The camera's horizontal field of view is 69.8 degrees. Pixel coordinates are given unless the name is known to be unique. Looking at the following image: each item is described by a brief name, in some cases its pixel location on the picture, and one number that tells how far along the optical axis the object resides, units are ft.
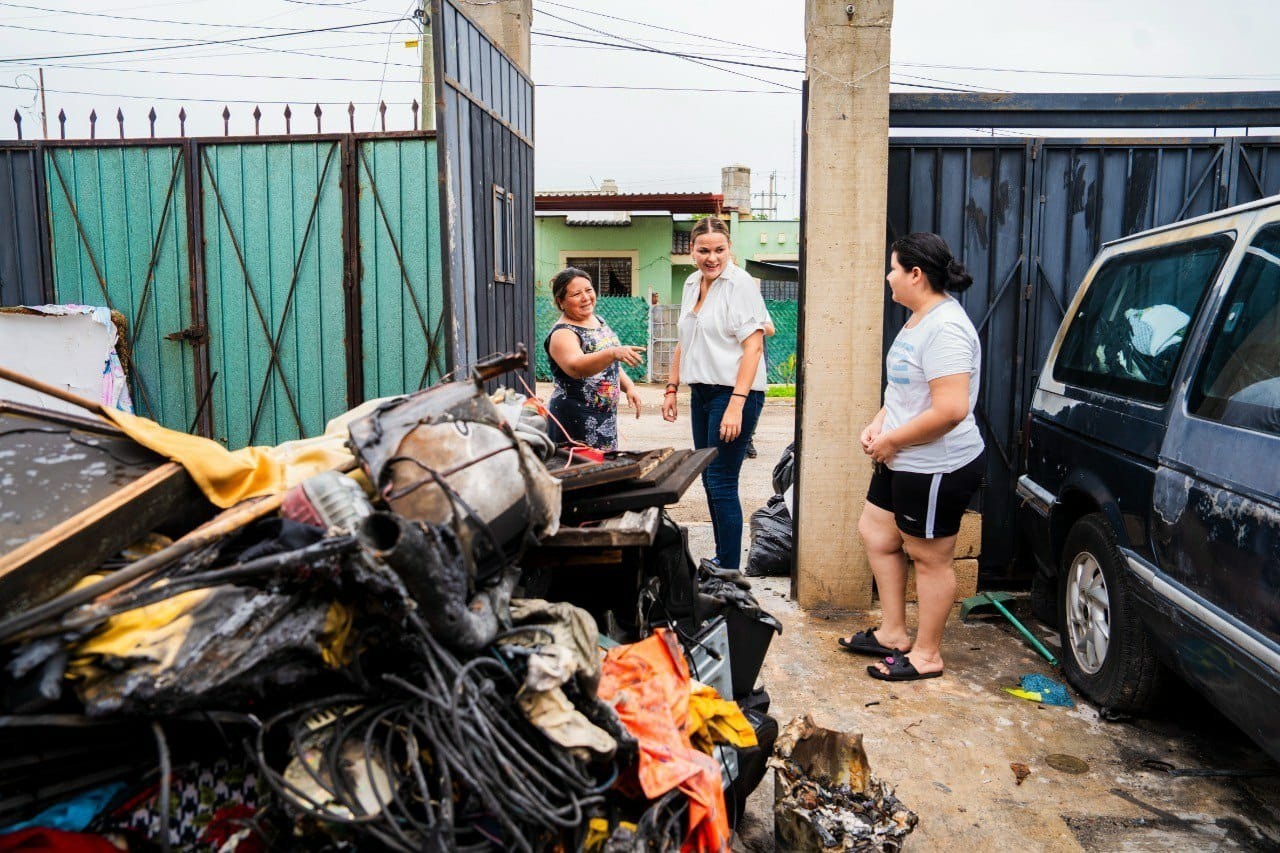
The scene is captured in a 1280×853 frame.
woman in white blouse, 15.08
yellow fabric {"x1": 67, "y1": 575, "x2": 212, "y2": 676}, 4.94
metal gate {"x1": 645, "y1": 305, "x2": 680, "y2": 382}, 62.13
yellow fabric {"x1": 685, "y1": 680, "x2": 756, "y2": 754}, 7.53
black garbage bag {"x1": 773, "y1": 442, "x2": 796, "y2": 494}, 18.99
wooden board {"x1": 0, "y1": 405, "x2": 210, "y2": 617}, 5.27
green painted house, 68.49
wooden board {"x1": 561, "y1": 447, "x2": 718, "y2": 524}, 7.95
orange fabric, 6.51
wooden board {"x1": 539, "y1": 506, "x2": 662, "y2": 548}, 7.34
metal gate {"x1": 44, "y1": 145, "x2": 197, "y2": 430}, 20.45
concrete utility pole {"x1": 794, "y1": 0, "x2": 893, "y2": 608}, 15.66
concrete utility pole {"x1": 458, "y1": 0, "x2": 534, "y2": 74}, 23.15
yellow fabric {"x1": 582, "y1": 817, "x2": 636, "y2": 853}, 6.02
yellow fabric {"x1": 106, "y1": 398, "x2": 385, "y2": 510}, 6.45
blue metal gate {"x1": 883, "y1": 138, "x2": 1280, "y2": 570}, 17.03
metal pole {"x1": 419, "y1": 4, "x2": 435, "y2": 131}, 37.19
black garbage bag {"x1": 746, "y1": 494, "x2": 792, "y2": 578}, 18.10
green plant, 65.21
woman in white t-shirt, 11.91
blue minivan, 8.47
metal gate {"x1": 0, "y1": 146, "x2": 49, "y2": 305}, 20.86
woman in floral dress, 13.85
